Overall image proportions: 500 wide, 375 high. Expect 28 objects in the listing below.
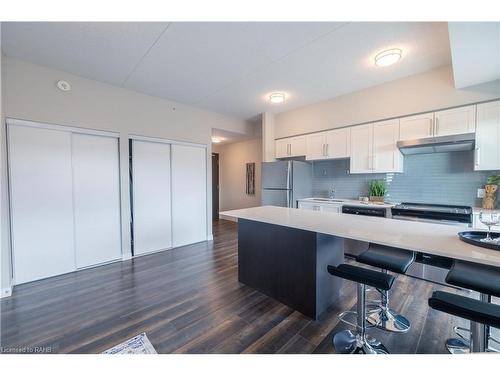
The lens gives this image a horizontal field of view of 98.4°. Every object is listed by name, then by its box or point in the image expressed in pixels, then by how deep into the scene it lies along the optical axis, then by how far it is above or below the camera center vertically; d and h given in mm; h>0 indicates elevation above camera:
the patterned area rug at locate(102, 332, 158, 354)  1579 -1242
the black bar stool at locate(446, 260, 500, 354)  1229 -615
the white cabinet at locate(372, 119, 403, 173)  3264 +509
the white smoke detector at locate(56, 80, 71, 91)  2865 +1314
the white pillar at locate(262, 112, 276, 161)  4730 +1007
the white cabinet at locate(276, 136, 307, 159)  4363 +730
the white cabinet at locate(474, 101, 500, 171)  2541 +517
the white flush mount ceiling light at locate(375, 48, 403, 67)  2466 +1463
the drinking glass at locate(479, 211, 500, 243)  1365 -264
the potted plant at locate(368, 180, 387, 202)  3592 -169
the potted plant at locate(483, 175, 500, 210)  2668 -149
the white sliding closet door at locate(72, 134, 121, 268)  3094 -241
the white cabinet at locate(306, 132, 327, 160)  4051 +681
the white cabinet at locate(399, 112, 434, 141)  2939 +765
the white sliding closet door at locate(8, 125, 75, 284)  2615 -247
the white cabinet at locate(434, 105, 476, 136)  2662 +763
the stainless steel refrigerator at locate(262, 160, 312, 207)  4125 -11
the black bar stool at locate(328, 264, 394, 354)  1417 -980
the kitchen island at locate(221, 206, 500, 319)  1468 -605
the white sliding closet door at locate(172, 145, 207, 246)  4156 -246
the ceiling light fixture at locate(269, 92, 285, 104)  3668 +1467
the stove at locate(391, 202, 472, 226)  2508 -406
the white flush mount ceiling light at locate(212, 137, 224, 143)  6035 +1230
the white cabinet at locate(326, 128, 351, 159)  3760 +682
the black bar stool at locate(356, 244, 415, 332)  1679 -670
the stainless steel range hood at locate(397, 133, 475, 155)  2684 +484
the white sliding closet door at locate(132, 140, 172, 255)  3672 -248
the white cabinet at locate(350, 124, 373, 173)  3512 +543
